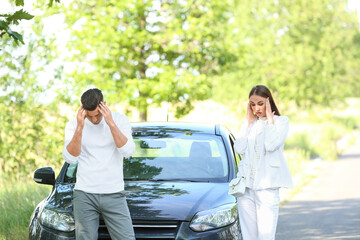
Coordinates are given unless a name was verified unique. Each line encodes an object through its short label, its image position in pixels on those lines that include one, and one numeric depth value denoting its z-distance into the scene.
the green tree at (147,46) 34.00
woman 10.67
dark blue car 10.66
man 9.79
